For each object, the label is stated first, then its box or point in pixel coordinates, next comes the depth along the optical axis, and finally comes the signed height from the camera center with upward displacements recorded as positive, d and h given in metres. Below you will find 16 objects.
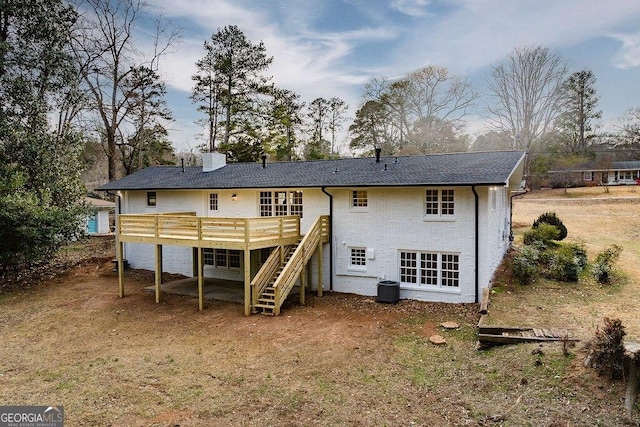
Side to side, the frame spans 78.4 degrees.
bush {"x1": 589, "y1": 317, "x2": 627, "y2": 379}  6.38 -2.46
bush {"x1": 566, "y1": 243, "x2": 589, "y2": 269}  16.24 -2.26
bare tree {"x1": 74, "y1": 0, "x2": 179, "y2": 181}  24.98 +10.50
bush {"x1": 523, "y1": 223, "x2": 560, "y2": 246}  19.73 -1.67
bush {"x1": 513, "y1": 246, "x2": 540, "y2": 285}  14.66 -2.46
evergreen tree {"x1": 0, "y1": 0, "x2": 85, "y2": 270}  17.09 +3.50
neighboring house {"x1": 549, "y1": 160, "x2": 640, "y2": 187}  42.00 +3.17
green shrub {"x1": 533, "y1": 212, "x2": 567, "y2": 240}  21.42 -1.12
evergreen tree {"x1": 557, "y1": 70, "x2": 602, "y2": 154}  42.56 +10.29
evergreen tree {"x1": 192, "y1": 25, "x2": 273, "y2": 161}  31.39 +9.65
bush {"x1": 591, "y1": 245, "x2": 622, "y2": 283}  14.73 -2.49
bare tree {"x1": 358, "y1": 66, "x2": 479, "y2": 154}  37.53 +9.45
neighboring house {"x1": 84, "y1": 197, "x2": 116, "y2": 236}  32.16 -1.17
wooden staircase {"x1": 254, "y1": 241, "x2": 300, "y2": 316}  13.04 -3.16
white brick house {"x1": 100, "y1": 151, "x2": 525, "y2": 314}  13.36 -0.26
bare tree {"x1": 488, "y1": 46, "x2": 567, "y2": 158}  36.75 +10.73
